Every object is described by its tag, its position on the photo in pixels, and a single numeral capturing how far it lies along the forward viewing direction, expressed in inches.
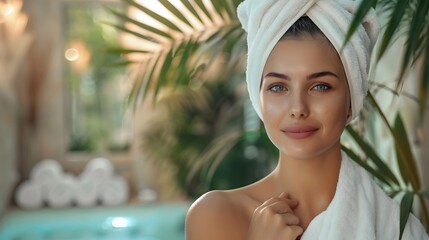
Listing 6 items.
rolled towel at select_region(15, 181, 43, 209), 237.6
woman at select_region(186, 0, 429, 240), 46.2
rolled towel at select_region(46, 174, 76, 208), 238.7
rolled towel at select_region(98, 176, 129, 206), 243.9
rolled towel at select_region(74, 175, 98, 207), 241.0
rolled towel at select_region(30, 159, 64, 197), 239.1
